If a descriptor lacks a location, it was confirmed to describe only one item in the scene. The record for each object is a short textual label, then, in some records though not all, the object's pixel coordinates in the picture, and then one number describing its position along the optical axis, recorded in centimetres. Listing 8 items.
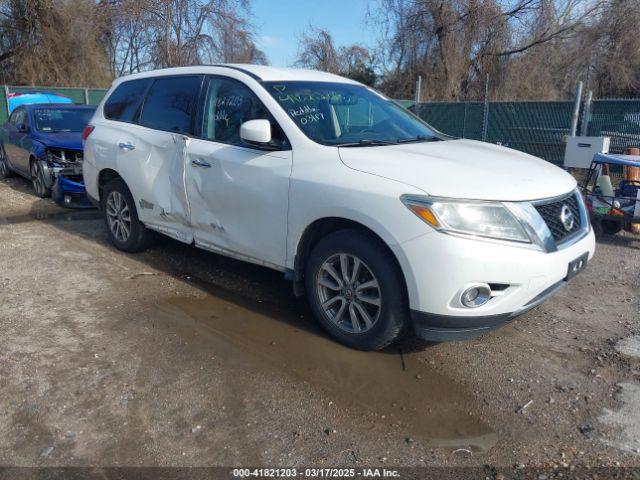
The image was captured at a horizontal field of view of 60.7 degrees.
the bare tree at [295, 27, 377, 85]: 3403
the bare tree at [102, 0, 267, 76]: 1994
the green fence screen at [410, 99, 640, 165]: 1118
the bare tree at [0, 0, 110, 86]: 2586
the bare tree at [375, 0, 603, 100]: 2297
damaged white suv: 324
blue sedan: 822
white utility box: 897
